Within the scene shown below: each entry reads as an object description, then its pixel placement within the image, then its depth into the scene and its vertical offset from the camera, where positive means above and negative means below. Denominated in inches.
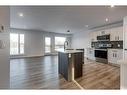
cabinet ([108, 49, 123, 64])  149.7 -17.5
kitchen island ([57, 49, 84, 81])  96.7 -25.1
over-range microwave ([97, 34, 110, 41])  176.2 +21.5
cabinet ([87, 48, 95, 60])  204.3 -20.8
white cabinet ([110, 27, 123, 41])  153.5 +27.0
